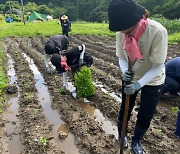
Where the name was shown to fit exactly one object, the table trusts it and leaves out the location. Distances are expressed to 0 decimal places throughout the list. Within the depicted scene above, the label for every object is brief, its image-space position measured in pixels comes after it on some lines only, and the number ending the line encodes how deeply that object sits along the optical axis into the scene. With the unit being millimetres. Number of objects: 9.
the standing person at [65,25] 8905
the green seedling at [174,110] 2916
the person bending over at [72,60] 3383
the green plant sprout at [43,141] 2387
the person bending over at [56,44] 3928
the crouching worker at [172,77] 3082
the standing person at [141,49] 1465
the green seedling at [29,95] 3554
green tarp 24762
